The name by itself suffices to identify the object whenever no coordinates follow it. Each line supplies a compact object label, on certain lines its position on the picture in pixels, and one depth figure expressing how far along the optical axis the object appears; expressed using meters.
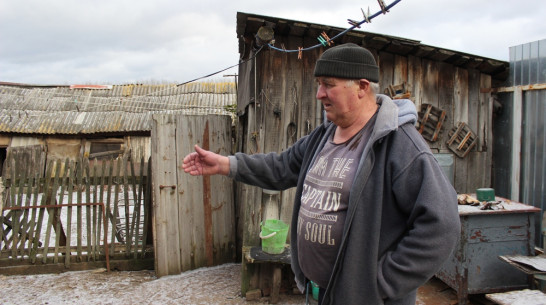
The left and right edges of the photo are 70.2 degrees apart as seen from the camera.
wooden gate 5.34
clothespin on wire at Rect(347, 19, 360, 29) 4.01
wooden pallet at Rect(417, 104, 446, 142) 5.54
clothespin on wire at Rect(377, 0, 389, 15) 3.52
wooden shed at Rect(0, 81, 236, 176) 15.24
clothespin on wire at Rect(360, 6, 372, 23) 3.76
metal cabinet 4.40
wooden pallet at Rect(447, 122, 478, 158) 5.62
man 1.63
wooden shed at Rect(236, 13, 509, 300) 4.92
